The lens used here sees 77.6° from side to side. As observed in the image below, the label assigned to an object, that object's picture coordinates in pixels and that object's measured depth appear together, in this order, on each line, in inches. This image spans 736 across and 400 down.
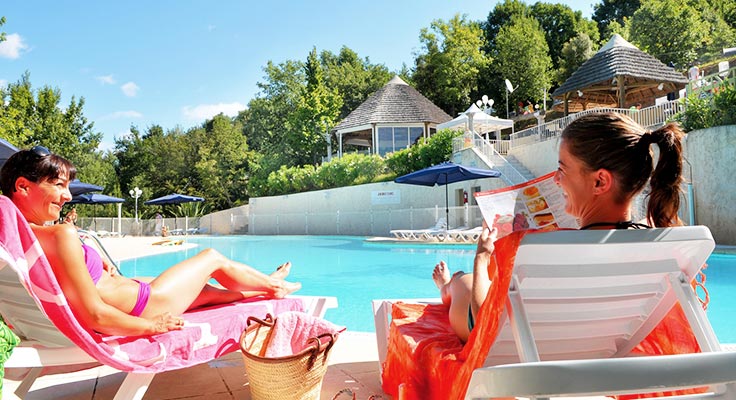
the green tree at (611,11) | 1647.4
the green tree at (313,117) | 1157.1
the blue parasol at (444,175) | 562.9
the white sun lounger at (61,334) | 65.7
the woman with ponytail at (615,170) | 48.2
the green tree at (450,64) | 1334.9
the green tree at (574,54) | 1374.3
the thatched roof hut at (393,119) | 1048.8
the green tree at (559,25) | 1547.7
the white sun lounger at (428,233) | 587.8
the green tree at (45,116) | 880.0
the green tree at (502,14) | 1641.2
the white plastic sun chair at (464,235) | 528.6
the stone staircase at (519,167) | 669.9
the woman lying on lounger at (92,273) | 72.1
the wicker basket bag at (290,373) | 78.5
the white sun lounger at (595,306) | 34.4
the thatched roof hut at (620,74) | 680.4
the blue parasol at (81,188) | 541.1
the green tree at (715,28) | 1127.6
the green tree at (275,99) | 1337.4
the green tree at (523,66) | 1337.4
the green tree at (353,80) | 1429.6
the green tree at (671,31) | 1141.1
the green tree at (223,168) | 1245.7
